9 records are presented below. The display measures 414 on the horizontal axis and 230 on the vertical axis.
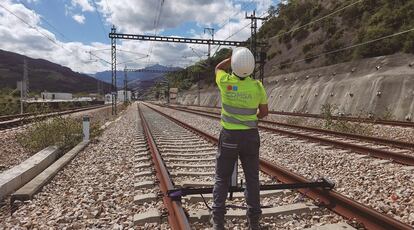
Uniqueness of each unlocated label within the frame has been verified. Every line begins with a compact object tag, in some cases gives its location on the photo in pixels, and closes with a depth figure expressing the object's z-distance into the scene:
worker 4.23
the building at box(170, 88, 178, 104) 101.81
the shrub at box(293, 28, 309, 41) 54.89
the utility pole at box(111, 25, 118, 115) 40.46
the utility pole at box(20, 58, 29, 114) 31.61
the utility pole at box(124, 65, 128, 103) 100.44
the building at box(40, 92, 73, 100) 96.31
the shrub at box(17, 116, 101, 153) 12.54
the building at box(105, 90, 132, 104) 130.10
